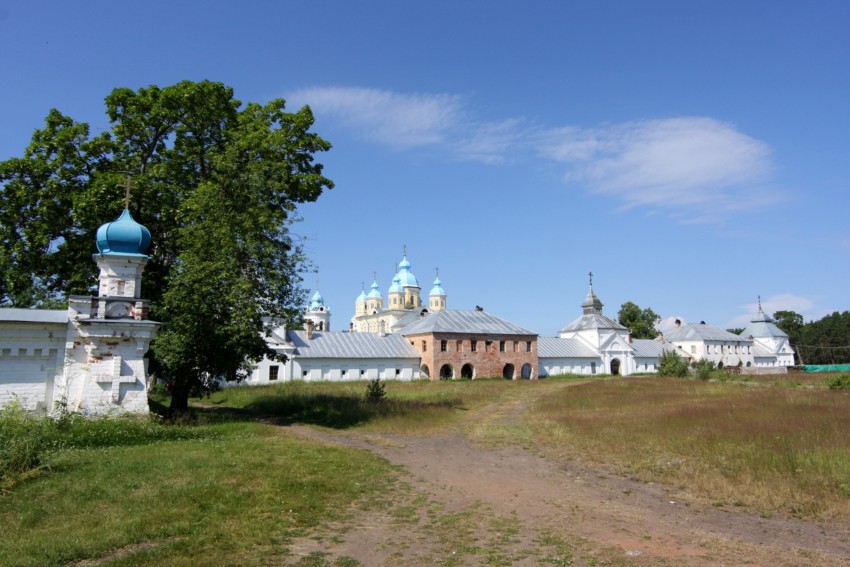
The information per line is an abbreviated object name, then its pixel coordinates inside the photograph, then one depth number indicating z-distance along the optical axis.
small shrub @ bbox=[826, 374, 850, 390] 29.42
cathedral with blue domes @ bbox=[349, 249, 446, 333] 76.31
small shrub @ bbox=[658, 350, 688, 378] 43.41
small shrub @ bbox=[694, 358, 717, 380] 40.19
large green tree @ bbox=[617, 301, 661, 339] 78.44
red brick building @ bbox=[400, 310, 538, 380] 45.09
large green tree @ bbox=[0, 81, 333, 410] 14.99
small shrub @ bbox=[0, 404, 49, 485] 7.76
